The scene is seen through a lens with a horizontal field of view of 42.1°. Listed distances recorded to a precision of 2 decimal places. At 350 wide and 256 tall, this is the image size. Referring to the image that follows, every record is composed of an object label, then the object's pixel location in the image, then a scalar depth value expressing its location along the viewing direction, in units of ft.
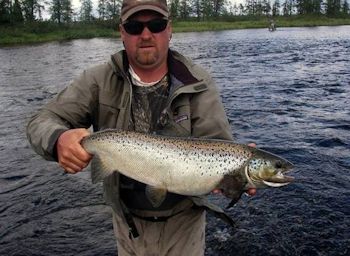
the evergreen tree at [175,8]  327.80
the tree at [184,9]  352.12
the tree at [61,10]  293.84
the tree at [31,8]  249.75
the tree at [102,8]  346.56
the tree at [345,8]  368.85
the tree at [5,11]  205.98
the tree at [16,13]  212.43
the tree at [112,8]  341.95
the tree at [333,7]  342.15
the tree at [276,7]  389.93
